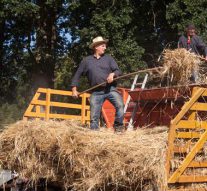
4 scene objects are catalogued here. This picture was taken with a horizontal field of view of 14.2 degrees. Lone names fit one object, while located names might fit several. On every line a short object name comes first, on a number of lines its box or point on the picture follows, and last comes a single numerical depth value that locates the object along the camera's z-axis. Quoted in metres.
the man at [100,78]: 11.97
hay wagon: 8.66
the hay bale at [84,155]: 8.51
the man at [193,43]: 13.36
